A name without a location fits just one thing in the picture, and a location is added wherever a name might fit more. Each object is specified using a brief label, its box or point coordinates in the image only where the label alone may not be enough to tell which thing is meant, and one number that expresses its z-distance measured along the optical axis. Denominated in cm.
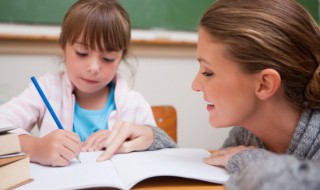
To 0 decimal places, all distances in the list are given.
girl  105
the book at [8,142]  53
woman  68
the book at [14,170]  52
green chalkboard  160
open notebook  53
